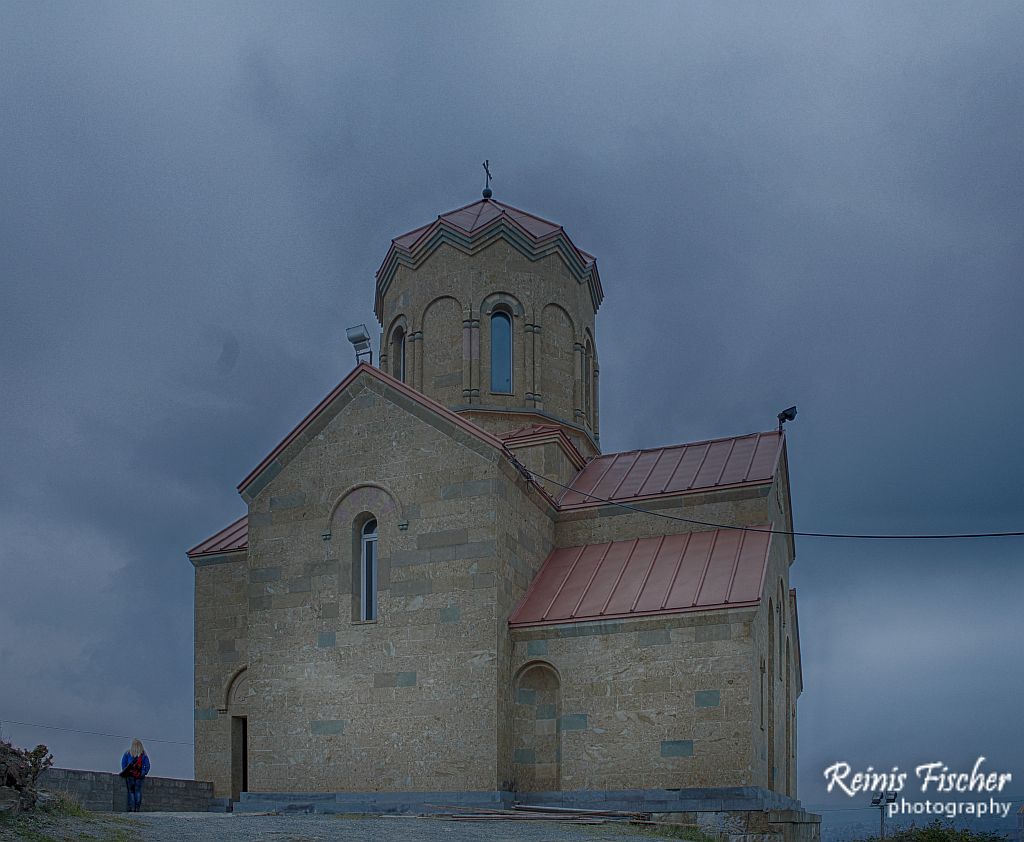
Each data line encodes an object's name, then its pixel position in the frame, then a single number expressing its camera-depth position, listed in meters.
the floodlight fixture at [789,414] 22.77
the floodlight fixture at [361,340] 21.72
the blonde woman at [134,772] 18.78
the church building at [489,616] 18.06
